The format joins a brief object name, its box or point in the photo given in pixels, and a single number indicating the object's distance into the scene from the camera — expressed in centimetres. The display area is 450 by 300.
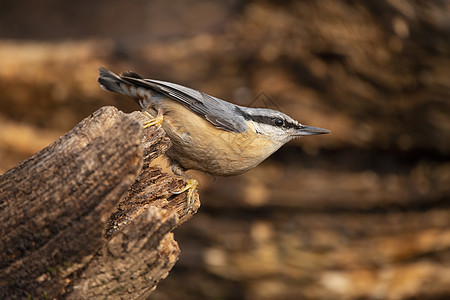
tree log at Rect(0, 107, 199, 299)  452
